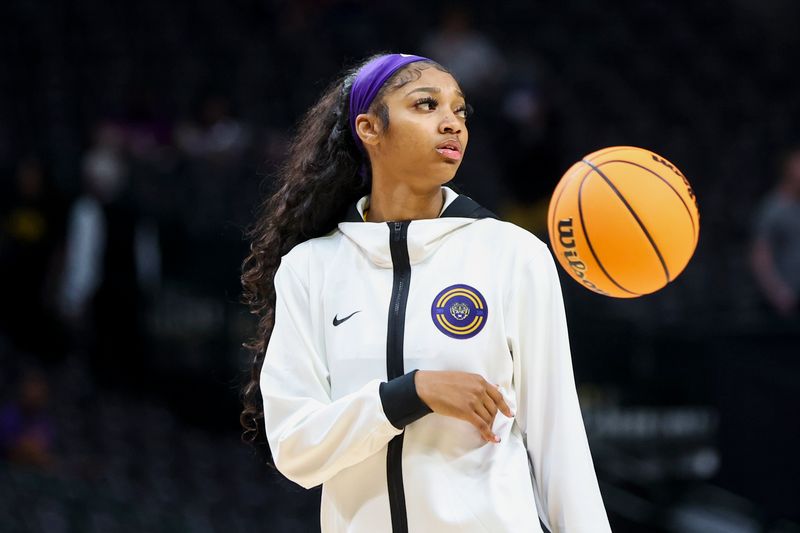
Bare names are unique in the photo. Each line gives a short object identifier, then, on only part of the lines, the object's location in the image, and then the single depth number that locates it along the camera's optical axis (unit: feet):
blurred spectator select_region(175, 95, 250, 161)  73.10
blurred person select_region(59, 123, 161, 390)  65.98
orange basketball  23.43
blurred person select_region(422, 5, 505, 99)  76.07
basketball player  20.36
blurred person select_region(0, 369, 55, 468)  59.93
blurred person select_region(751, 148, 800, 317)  56.29
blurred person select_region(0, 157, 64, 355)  68.38
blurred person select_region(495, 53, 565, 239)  65.51
